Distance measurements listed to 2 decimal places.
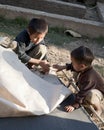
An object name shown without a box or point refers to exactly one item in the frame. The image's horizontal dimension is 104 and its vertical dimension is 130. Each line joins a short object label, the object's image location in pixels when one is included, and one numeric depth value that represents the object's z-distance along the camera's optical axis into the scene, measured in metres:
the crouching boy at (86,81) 1.75
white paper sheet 1.58
